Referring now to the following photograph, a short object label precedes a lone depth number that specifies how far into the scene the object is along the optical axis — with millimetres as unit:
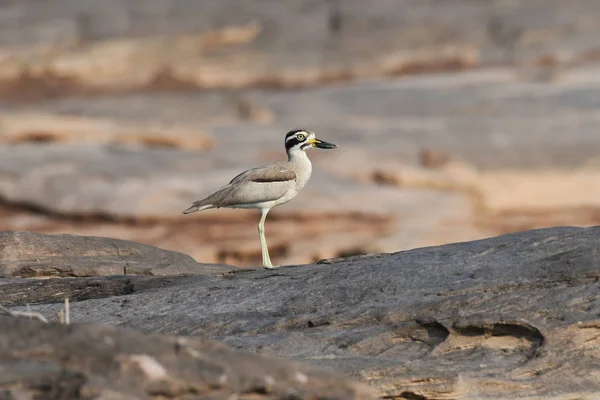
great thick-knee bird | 30578
